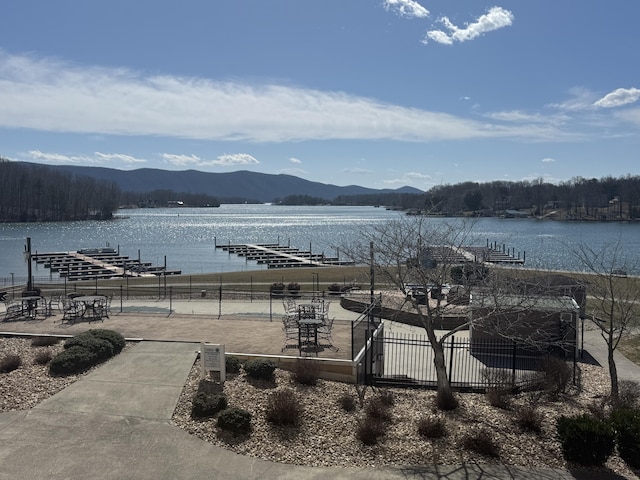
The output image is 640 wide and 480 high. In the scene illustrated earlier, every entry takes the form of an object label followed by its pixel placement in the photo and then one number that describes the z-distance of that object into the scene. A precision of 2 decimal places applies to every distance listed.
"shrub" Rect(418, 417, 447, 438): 11.73
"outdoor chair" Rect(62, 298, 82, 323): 20.70
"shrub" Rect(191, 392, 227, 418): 12.23
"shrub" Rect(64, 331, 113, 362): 15.34
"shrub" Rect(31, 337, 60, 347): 16.65
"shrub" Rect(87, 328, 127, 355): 16.16
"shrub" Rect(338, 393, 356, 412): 12.76
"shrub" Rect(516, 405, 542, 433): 12.07
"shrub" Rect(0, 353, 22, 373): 14.55
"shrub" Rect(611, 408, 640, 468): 10.78
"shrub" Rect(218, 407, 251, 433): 11.56
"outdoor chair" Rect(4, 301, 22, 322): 21.20
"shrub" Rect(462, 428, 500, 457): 11.13
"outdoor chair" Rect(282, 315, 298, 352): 17.20
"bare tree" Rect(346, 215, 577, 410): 13.58
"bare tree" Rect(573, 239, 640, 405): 13.91
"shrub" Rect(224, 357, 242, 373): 14.51
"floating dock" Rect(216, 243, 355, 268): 85.75
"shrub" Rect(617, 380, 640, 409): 13.01
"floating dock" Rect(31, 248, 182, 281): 72.62
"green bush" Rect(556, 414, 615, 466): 10.66
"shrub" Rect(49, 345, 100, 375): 14.47
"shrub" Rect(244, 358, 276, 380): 14.17
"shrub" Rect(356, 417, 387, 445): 11.41
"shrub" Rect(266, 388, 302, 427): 11.94
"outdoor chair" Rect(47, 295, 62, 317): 22.31
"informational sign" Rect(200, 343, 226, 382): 13.76
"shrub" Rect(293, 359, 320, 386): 14.08
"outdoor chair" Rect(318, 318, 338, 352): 17.11
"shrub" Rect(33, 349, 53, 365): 15.08
